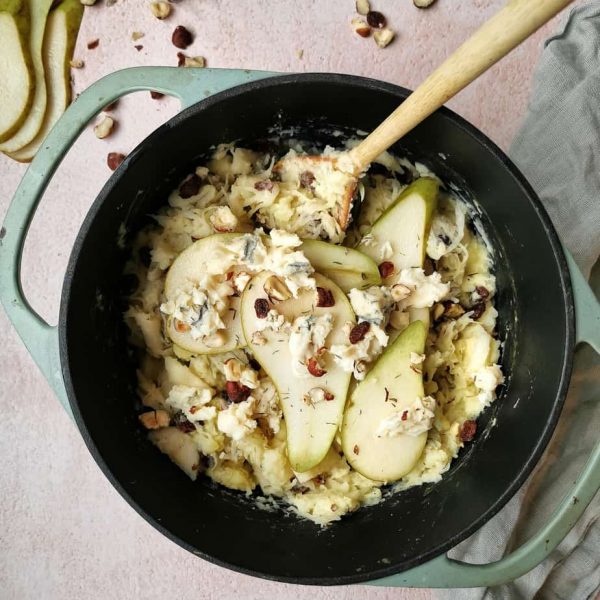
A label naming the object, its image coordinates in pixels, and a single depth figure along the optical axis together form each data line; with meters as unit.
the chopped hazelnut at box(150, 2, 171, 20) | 0.48
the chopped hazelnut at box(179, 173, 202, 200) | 0.43
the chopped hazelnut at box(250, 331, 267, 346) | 0.40
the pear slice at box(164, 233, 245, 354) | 0.41
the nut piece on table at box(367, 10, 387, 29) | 0.47
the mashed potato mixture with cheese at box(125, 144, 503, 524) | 0.40
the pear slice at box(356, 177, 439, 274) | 0.41
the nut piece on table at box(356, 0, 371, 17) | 0.47
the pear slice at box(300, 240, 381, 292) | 0.41
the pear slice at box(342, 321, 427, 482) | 0.40
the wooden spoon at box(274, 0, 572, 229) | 0.31
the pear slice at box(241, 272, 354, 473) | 0.40
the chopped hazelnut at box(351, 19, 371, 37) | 0.47
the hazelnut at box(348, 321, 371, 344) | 0.40
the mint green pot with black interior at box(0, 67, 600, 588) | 0.38
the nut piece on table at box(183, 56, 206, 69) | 0.48
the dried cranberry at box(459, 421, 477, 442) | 0.43
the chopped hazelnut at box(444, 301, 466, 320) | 0.43
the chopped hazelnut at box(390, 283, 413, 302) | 0.40
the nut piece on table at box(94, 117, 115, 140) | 0.48
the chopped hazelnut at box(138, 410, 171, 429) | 0.42
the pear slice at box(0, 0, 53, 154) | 0.48
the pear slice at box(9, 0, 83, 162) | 0.48
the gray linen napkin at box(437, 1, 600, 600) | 0.45
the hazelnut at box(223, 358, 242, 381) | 0.41
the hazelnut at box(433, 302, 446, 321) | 0.42
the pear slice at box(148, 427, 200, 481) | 0.43
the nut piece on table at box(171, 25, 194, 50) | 0.48
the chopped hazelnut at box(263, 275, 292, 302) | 0.39
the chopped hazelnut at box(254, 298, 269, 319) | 0.39
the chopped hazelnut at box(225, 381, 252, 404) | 0.41
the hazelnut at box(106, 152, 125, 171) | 0.48
